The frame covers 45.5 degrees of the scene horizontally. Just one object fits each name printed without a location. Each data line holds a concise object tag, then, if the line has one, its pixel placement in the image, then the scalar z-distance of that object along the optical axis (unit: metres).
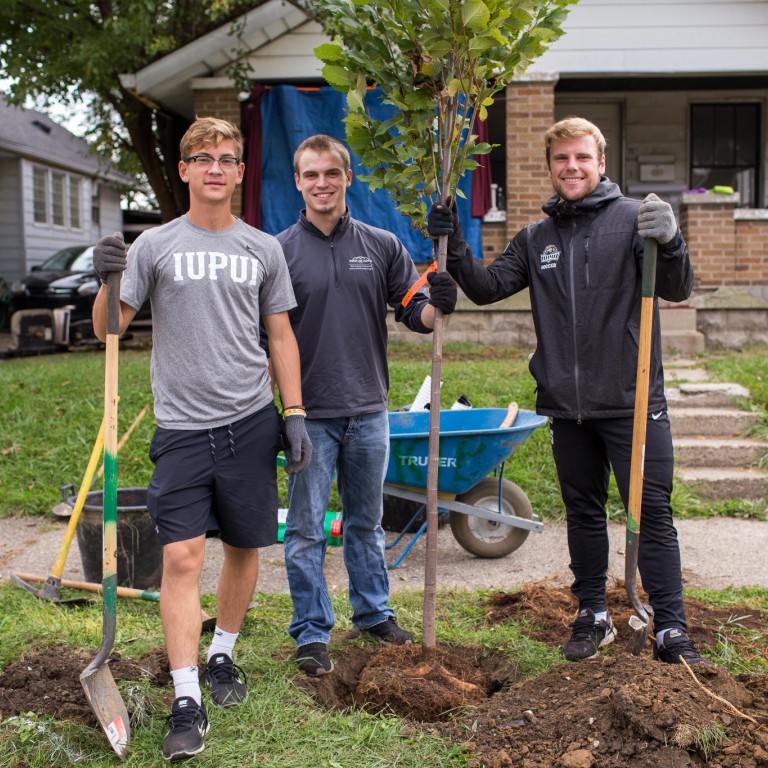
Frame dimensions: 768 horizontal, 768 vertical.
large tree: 9.94
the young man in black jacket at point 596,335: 3.70
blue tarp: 10.86
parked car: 15.19
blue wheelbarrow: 5.12
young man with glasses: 3.23
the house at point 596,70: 10.92
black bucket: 4.82
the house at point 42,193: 21.97
